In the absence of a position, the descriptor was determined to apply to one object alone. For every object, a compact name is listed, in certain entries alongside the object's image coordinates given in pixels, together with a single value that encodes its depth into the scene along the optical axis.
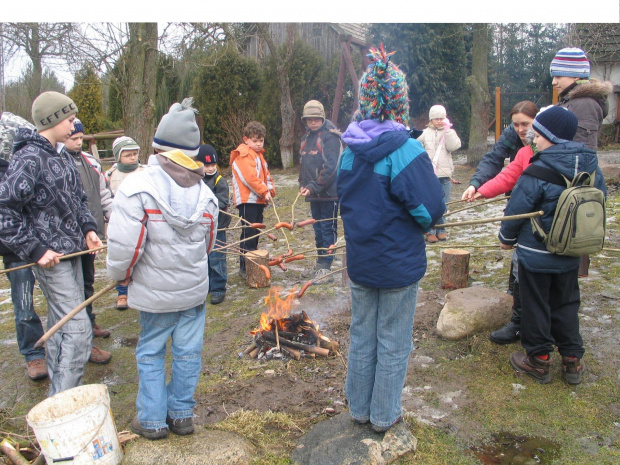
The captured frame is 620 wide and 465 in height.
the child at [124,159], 5.21
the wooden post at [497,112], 13.10
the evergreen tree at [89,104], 22.89
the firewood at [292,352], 4.20
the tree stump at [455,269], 5.52
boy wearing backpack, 3.42
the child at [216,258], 5.71
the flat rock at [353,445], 2.80
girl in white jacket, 7.60
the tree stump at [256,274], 6.16
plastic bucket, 2.60
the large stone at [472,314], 4.35
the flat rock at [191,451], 2.77
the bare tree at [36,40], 14.07
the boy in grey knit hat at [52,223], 3.20
